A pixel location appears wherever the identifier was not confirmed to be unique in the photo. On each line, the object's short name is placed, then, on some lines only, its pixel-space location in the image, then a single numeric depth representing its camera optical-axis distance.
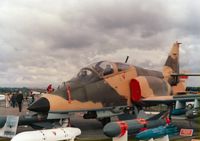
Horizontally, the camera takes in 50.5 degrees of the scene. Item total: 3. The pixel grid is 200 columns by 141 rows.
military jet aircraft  8.35
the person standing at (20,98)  16.82
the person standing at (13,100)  20.70
